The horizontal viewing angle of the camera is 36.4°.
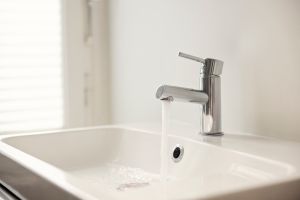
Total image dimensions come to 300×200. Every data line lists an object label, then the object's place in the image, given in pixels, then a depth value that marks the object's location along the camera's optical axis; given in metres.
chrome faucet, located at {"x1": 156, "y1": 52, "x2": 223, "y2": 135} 1.07
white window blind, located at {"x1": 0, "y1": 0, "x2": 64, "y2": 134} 1.67
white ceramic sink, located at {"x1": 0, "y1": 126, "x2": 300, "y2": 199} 0.66
